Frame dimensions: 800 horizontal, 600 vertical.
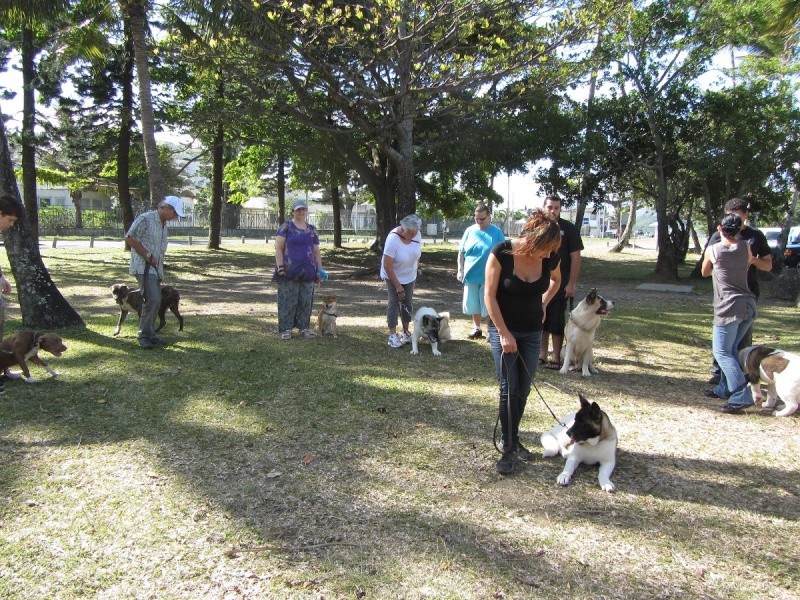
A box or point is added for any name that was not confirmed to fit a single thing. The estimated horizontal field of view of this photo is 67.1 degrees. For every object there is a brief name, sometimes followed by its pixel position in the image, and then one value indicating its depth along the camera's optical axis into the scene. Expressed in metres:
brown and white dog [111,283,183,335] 8.09
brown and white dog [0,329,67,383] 5.73
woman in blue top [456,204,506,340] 7.59
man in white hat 6.93
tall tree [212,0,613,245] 11.93
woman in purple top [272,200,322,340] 7.79
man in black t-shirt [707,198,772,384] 5.61
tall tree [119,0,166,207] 13.58
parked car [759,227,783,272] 21.35
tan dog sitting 8.56
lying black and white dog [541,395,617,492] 4.06
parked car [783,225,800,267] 22.94
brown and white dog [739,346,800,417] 5.40
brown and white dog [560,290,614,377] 6.56
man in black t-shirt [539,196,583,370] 6.46
